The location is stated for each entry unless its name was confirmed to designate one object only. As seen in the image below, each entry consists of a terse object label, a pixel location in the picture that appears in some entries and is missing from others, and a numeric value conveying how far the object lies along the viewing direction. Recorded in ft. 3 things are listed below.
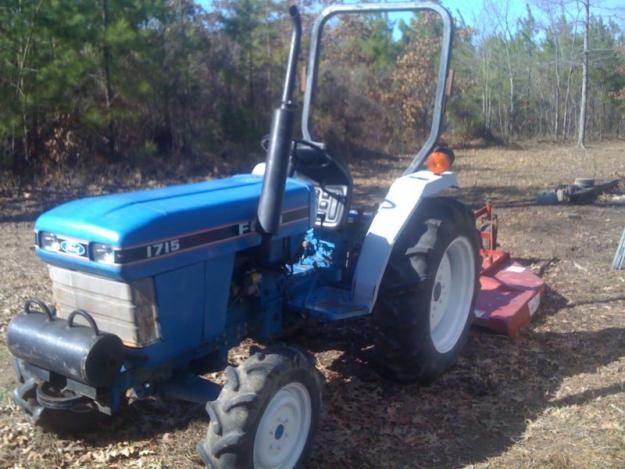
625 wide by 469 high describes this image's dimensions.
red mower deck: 16.51
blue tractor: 9.78
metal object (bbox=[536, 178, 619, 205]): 32.68
